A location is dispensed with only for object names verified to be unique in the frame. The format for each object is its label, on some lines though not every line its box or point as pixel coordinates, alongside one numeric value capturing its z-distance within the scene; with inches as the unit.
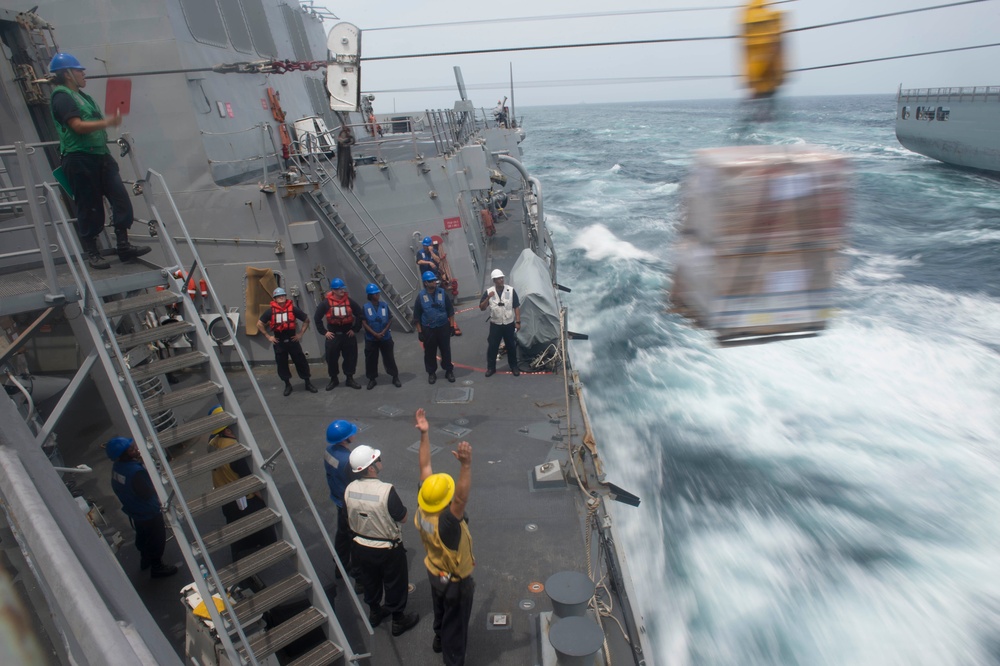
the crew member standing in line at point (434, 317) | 339.9
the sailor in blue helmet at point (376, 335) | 339.9
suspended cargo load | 134.6
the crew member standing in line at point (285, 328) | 342.3
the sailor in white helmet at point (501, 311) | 344.2
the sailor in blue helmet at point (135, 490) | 203.0
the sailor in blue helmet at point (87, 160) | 197.5
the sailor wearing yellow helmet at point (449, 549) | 150.3
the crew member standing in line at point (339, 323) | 344.5
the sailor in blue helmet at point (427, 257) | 423.2
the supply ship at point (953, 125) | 1117.1
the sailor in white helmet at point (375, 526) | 166.9
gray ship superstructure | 146.9
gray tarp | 367.6
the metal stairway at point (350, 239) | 412.5
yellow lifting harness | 137.2
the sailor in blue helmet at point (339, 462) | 186.9
